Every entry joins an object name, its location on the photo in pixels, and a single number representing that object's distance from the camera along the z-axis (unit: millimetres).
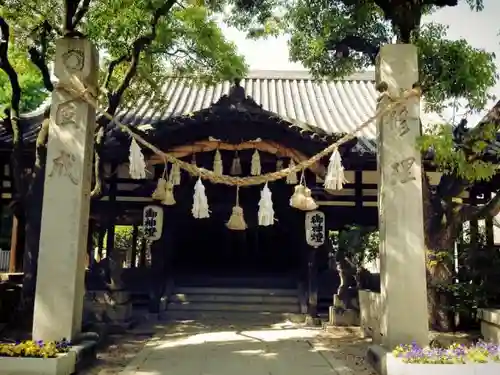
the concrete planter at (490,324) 7125
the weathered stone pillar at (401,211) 6578
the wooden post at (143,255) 18650
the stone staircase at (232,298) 12930
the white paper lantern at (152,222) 12852
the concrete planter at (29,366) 5750
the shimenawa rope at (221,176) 7109
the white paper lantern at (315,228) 12719
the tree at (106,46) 8469
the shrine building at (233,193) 12414
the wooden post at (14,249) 14577
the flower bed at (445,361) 5641
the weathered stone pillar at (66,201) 6637
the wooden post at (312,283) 12594
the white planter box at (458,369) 5625
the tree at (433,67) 7516
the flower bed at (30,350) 5906
